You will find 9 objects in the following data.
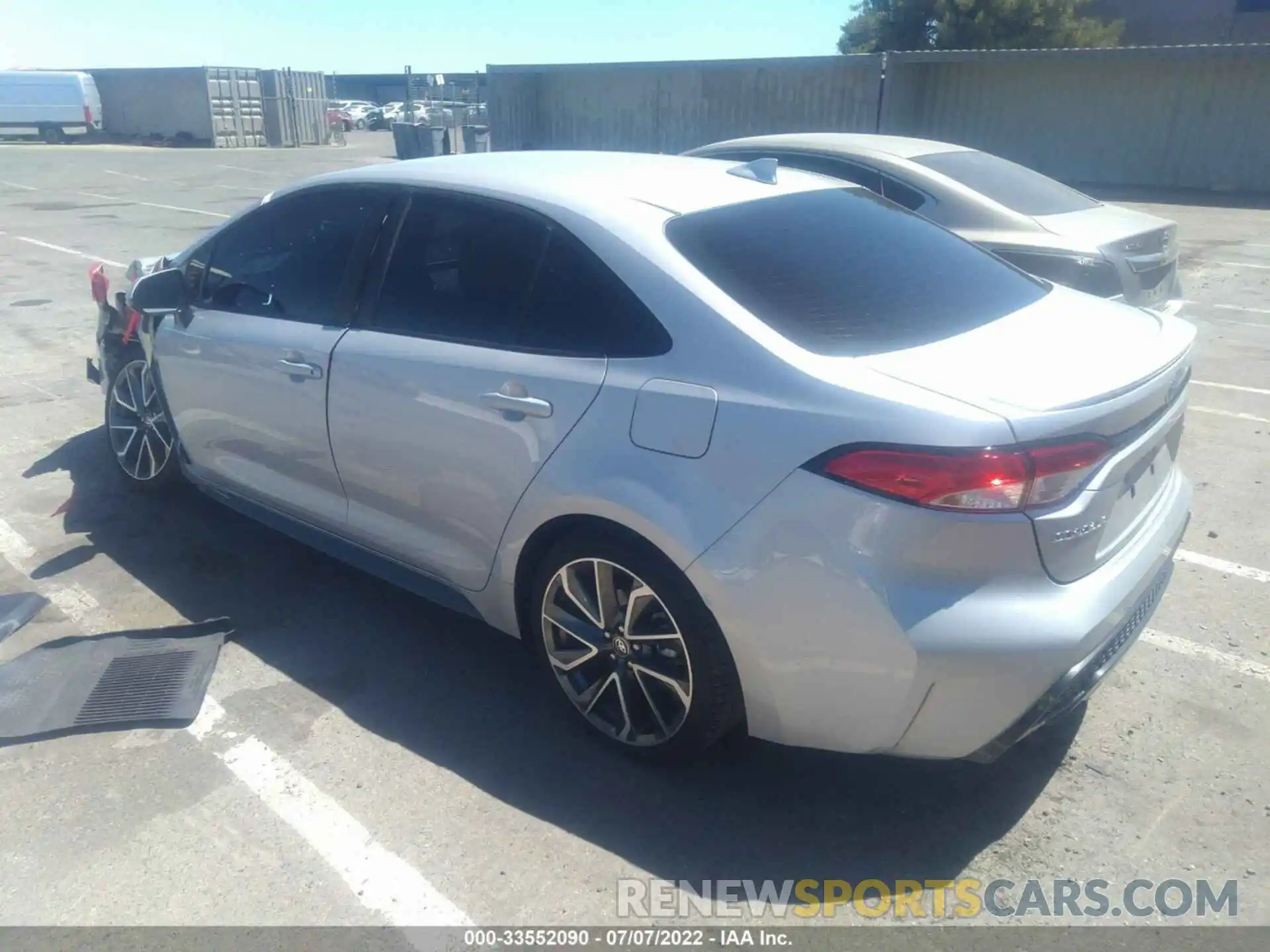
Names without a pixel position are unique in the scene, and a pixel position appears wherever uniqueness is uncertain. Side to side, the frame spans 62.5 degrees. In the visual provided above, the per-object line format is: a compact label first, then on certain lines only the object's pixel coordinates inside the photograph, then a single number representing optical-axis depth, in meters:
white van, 36.56
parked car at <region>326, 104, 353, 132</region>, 42.25
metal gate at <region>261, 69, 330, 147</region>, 39.44
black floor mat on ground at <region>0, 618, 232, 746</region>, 3.48
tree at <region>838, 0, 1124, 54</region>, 32.59
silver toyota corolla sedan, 2.51
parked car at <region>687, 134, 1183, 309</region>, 6.32
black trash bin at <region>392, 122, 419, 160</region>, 29.28
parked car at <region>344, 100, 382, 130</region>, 54.72
